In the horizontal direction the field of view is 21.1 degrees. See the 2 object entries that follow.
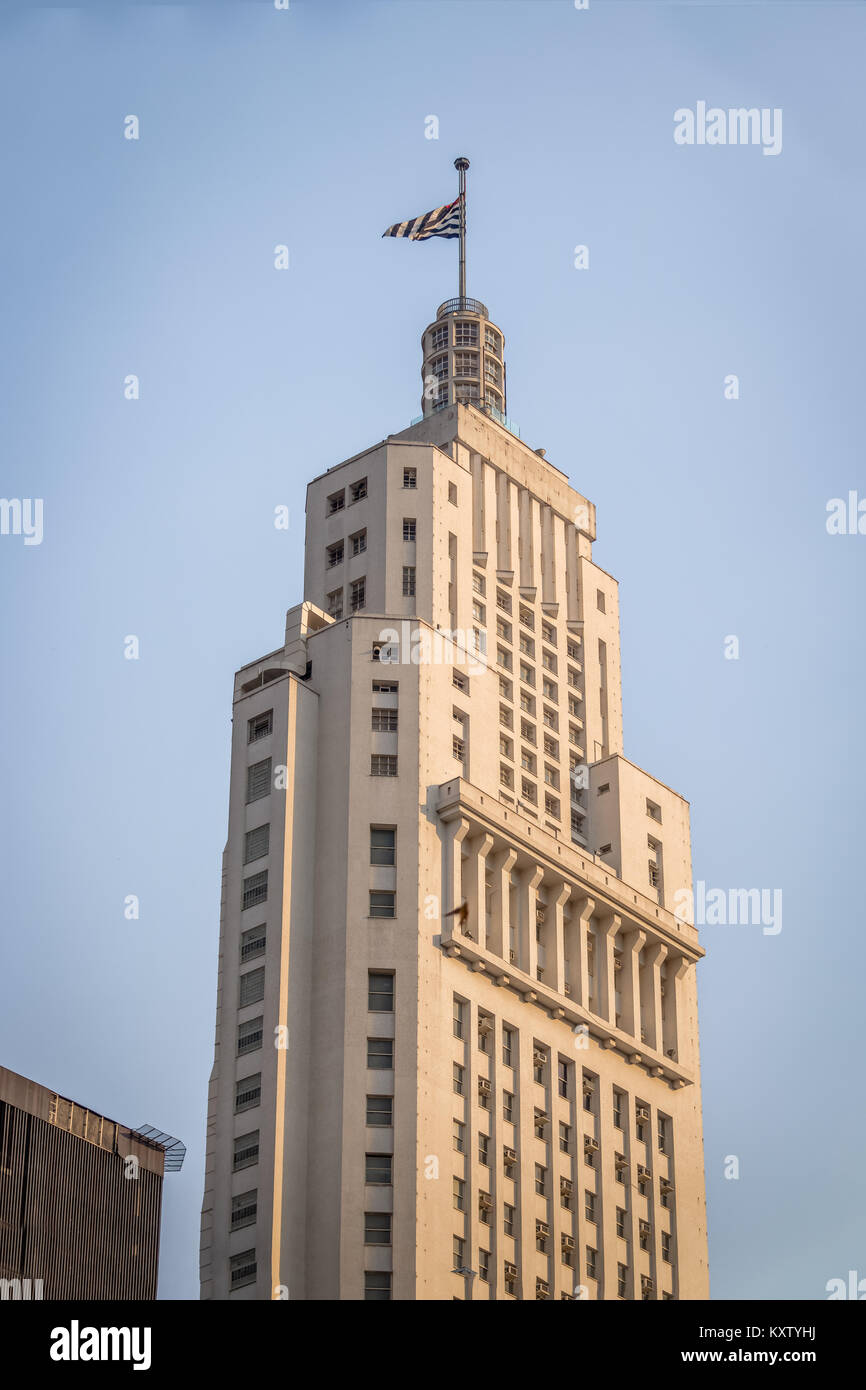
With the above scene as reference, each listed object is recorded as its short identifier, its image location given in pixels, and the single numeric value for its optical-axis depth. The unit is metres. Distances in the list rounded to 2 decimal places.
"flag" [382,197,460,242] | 145.75
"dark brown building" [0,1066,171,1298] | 156.62
